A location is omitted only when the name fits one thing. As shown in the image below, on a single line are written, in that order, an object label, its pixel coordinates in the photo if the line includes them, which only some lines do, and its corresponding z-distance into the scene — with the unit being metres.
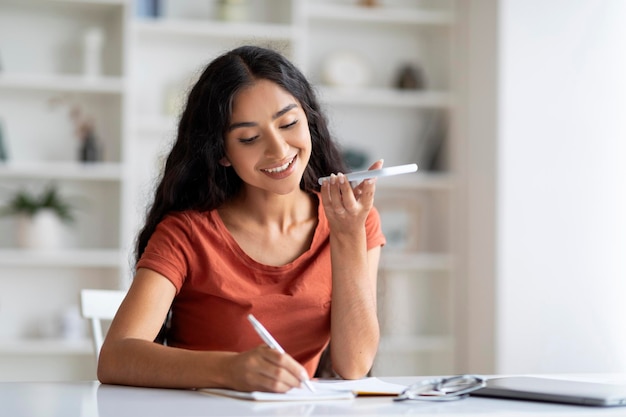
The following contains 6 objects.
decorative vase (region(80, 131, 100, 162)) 4.61
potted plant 4.53
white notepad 2.14
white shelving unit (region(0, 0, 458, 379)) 4.58
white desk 2.06
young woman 2.54
